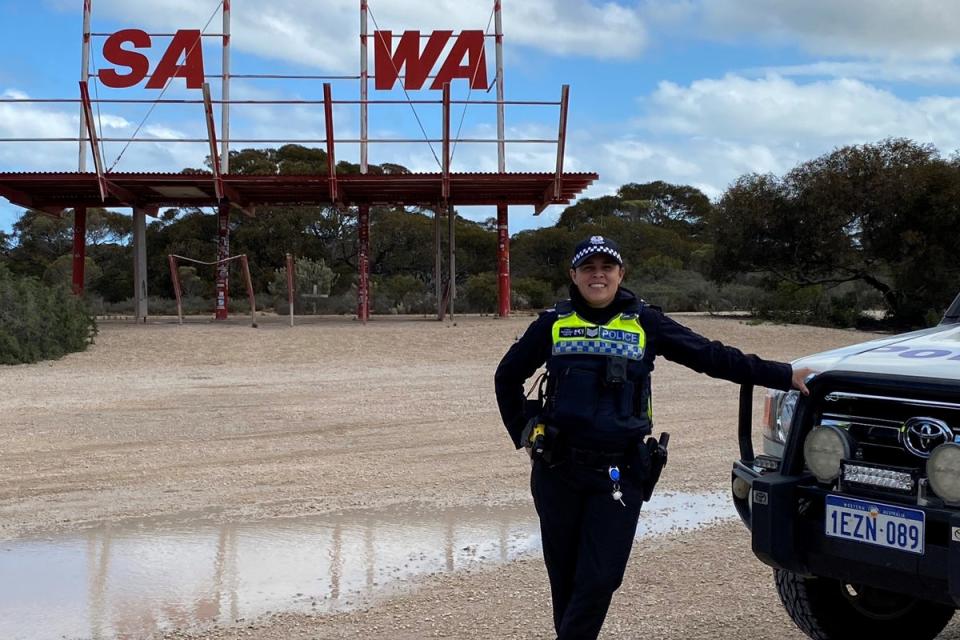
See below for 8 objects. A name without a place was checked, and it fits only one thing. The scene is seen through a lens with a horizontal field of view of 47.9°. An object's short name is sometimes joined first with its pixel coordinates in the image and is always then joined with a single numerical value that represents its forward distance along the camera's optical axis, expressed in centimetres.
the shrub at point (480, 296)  3372
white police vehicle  374
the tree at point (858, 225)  2730
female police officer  397
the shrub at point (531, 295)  3651
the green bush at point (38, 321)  1838
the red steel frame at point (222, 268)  2436
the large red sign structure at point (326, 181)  2570
